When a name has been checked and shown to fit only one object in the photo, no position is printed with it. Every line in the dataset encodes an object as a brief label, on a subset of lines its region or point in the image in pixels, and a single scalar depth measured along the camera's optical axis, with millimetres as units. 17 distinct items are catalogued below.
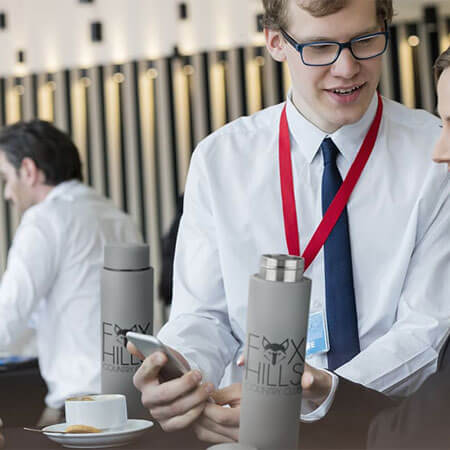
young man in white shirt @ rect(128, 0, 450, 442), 1607
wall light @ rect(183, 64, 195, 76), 6887
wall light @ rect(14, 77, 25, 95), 7520
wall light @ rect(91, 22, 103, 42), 5570
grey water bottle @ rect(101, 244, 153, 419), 1370
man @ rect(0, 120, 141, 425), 3184
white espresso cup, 1271
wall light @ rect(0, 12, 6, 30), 5375
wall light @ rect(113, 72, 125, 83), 7125
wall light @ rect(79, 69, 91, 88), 7262
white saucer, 1211
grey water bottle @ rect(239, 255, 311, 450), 1043
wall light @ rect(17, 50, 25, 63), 5944
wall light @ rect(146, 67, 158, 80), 7012
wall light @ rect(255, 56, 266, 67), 6673
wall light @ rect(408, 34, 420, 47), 6176
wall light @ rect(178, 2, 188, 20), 5616
